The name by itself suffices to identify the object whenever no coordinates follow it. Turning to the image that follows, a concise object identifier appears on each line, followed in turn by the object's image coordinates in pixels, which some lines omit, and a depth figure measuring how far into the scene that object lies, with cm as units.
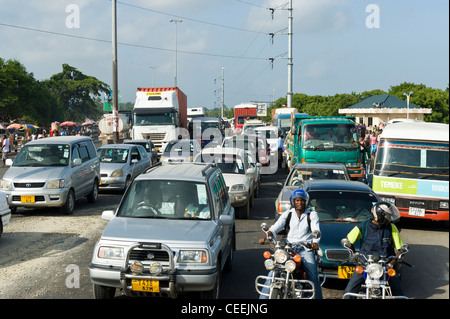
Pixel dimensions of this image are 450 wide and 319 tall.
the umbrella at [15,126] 5722
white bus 1191
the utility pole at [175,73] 7163
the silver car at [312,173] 1197
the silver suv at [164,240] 601
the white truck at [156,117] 2970
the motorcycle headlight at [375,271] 523
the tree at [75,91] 10441
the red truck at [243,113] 5738
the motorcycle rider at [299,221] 633
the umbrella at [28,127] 5952
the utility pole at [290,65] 4001
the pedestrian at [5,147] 3008
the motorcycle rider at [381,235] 580
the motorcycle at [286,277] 540
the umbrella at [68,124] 7078
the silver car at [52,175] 1305
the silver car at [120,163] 1730
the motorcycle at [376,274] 525
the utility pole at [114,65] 2841
